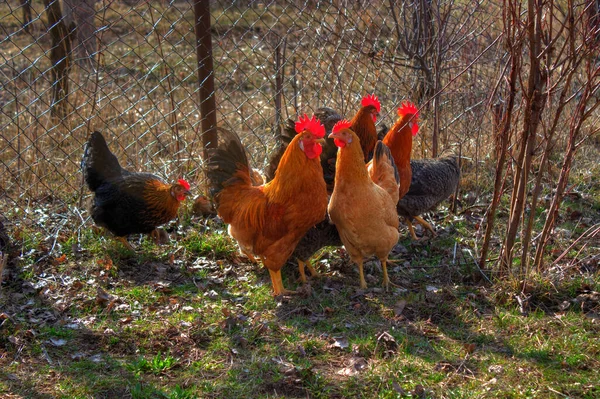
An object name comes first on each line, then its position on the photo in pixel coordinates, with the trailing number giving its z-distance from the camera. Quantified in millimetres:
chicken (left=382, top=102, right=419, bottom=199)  5176
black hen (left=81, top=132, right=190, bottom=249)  4883
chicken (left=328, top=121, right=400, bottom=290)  4133
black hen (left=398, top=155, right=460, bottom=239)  5297
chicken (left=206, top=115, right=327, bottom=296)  4207
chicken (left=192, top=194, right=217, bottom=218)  5621
